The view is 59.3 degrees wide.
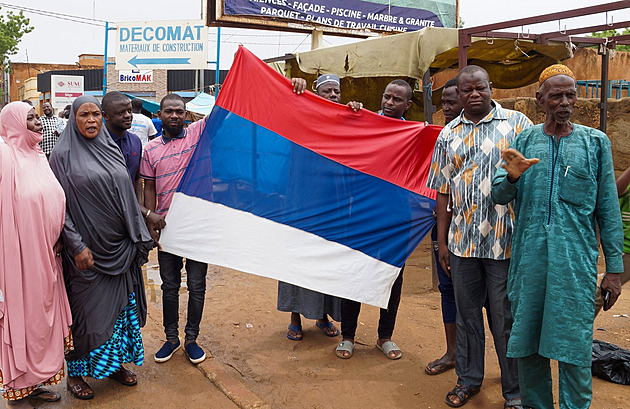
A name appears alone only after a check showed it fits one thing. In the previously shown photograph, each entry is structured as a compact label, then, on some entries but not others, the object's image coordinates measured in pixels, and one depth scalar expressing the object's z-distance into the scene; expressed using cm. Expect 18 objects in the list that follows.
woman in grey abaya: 346
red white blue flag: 399
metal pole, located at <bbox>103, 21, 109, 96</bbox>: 1643
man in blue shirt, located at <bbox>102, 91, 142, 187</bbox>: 383
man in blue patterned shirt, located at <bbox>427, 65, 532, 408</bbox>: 313
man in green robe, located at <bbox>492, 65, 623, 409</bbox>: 271
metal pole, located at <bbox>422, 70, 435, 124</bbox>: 587
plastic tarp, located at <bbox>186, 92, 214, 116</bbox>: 1525
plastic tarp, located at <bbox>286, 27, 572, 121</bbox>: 559
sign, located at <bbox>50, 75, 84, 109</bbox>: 2039
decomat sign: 1600
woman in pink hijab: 328
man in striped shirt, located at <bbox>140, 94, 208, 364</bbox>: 404
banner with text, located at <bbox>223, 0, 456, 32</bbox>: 1227
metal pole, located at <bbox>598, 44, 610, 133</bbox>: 650
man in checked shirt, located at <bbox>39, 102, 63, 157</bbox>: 839
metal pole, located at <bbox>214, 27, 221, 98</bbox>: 1509
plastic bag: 370
